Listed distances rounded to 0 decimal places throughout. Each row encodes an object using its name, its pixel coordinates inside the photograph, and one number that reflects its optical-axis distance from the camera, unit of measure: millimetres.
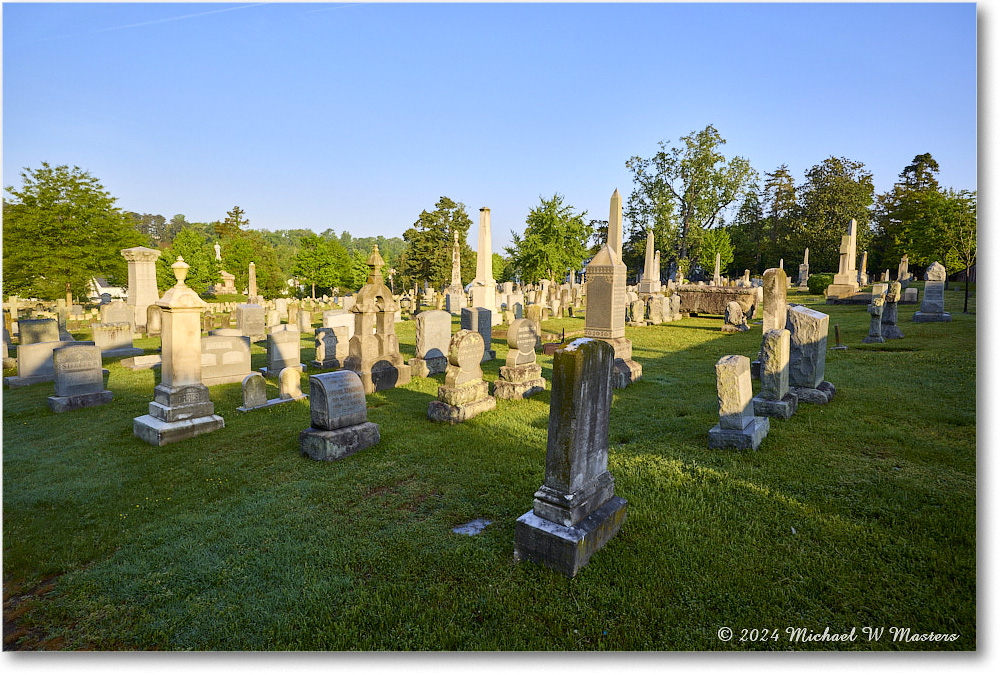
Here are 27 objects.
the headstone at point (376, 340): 9867
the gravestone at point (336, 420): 5836
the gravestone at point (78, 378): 8109
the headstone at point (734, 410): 5586
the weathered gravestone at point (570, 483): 3402
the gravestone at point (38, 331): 11086
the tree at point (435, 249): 51688
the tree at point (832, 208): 45094
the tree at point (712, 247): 46069
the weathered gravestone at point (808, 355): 7277
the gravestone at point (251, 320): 15352
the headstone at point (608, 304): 9914
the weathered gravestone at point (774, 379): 6680
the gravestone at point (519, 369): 8844
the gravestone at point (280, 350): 10938
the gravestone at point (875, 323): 12117
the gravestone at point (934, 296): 14570
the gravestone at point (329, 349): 11993
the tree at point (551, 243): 34875
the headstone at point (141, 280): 17703
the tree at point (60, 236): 19922
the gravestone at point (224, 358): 10031
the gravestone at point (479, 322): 12766
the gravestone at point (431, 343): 11141
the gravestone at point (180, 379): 6613
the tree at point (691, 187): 45250
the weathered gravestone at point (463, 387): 7421
